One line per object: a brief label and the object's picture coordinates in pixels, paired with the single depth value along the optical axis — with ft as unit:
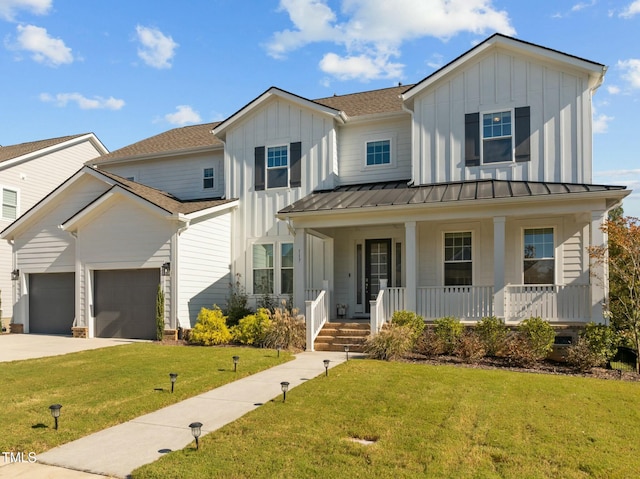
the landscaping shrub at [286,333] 41.45
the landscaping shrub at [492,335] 36.68
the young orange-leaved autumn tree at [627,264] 32.99
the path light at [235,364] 31.00
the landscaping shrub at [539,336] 34.65
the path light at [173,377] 25.34
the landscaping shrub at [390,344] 35.42
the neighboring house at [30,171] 66.90
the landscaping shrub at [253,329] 42.50
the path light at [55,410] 19.03
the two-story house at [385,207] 40.70
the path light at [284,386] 23.02
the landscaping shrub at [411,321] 38.17
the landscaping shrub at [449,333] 37.14
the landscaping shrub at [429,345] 37.14
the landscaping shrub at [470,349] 34.97
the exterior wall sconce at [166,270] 48.16
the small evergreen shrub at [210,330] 44.09
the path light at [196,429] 16.70
